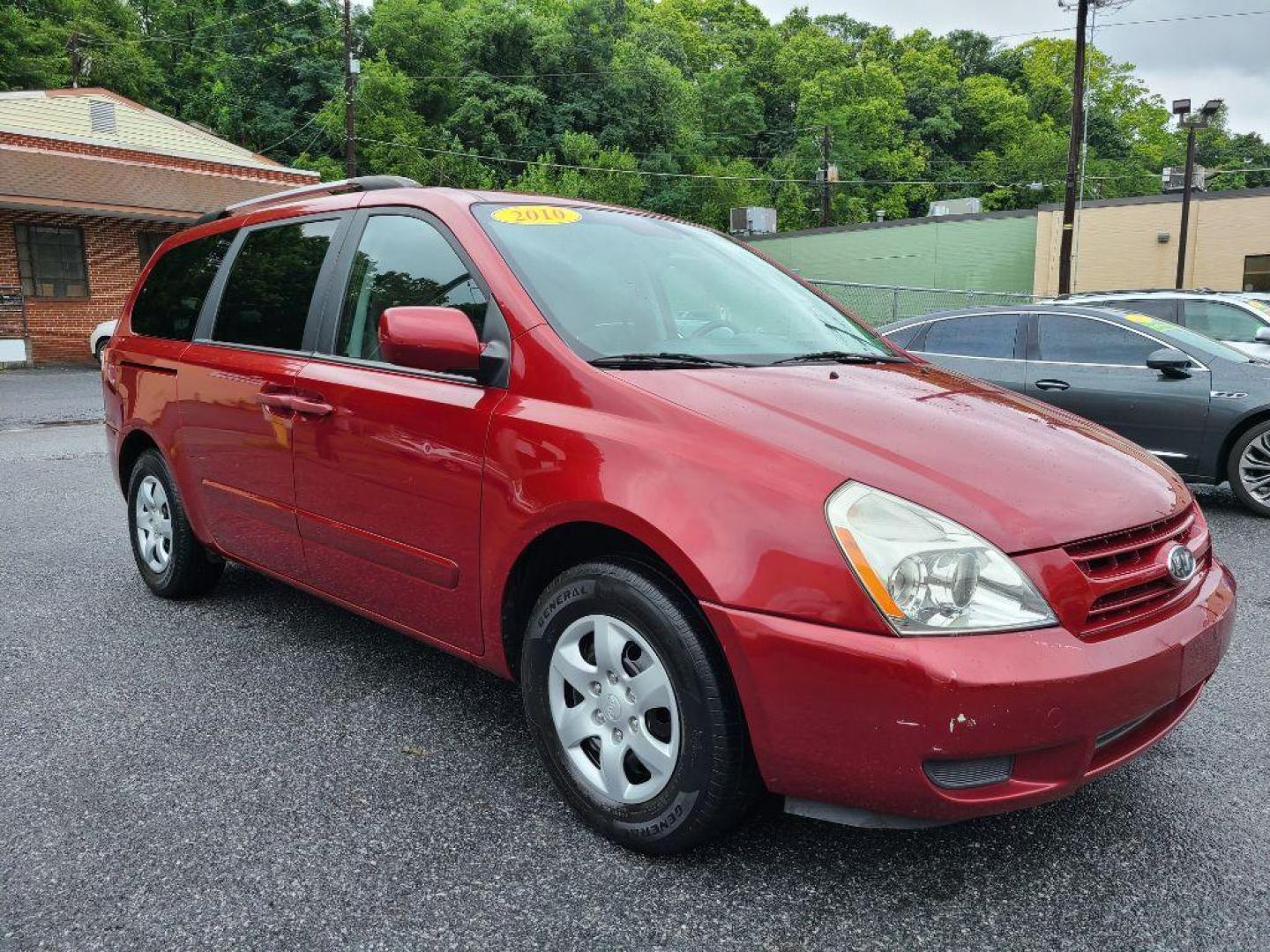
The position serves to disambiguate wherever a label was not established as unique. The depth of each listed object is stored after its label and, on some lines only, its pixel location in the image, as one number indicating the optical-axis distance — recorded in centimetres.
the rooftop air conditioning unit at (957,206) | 4150
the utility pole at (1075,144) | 2075
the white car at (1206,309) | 884
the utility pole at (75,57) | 4378
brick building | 2148
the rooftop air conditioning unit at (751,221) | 4434
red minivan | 193
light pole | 2317
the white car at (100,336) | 1781
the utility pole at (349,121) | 2698
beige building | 2944
